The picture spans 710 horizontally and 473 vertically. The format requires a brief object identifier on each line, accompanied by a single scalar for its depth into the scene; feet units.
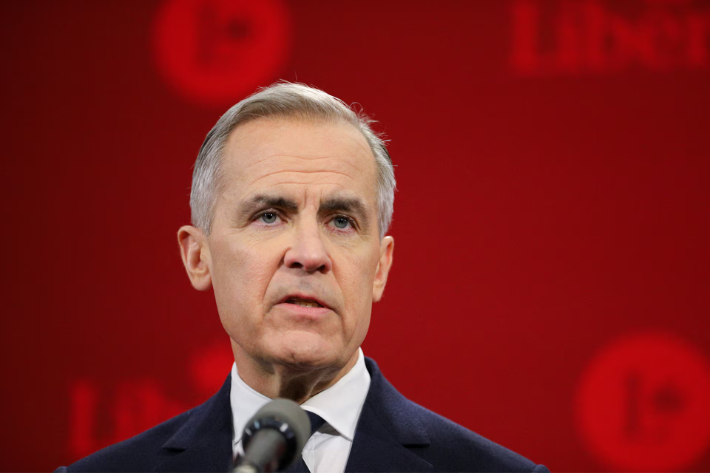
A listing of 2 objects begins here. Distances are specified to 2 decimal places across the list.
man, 11.38
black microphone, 10.61
